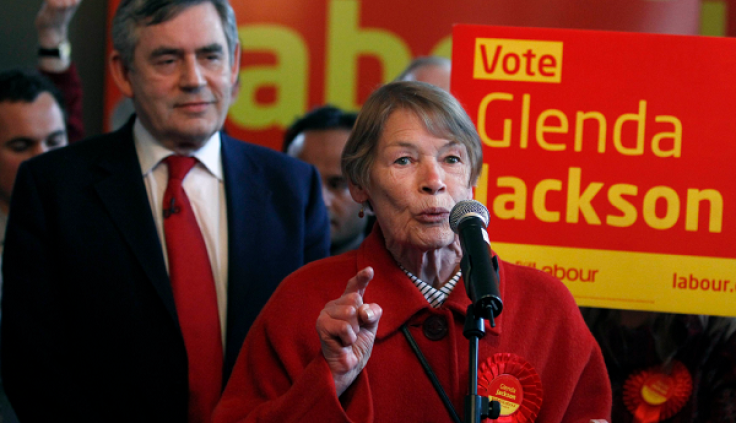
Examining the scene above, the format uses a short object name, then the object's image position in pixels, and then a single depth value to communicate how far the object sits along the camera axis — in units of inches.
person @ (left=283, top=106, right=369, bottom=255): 141.3
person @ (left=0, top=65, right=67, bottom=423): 135.8
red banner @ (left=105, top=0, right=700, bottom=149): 173.8
